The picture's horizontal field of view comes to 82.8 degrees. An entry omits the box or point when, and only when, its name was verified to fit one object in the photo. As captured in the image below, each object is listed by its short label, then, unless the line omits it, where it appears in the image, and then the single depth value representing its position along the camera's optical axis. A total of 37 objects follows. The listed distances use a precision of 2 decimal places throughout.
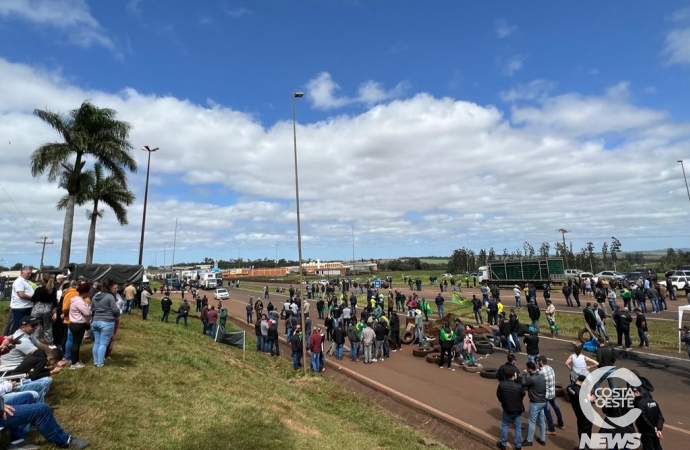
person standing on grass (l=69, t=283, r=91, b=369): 8.63
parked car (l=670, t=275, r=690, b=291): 33.06
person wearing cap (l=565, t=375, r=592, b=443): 7.99
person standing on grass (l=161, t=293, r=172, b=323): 22.54
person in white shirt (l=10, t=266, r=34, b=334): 8.98
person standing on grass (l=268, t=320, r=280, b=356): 18.86
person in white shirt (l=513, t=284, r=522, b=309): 29.42
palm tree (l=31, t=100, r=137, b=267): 22.45
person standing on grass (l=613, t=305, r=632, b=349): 16.51
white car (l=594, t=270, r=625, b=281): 42.41
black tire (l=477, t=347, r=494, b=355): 17.91
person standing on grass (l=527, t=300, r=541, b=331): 19.84
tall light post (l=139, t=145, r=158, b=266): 31.85
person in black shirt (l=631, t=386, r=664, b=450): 6.53
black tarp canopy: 23.16
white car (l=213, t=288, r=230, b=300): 47.23
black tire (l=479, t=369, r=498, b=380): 14.25
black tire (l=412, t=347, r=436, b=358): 18.09
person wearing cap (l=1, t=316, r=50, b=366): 6.59
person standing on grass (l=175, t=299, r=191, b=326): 22.66
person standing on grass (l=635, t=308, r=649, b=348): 16.64
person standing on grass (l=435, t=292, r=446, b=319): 27.31
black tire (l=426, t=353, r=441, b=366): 16.64
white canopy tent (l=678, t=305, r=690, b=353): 15.81
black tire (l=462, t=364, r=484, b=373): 15.06
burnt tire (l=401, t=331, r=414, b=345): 20.64
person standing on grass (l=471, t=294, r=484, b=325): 25.28
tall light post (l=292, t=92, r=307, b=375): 15.05
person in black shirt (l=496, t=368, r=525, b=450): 8.28
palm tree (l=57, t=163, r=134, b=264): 27.59
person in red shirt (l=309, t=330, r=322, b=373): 16.02
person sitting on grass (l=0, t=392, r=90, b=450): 4.98
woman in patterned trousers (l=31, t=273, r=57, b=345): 9.03
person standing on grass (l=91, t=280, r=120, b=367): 9.07
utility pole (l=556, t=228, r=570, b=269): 92.69
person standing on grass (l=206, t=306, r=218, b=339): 21.36
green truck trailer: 41.34
